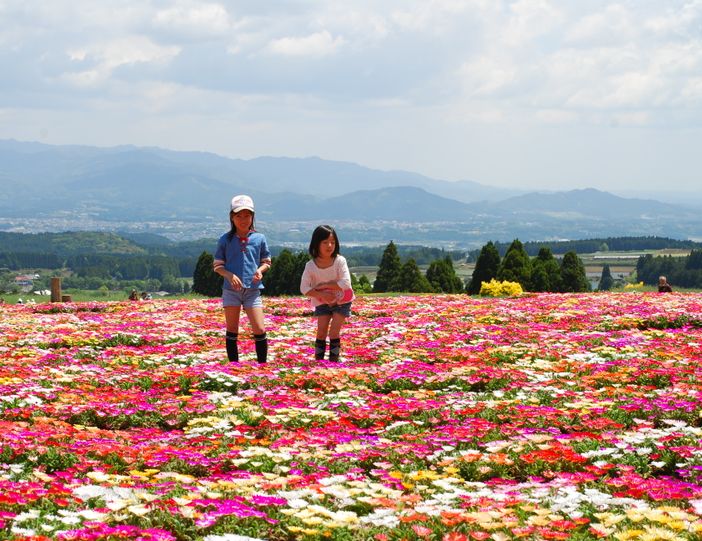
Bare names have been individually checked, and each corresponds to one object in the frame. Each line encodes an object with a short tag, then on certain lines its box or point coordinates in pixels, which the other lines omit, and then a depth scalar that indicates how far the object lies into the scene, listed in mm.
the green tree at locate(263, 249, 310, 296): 81188
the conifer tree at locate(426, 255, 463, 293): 86325
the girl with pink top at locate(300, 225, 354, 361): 14227
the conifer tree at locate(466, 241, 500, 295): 74812
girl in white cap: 13987
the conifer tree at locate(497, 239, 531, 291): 67438
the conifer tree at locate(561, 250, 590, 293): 78938
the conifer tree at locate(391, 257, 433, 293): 80438
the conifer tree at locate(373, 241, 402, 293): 83125
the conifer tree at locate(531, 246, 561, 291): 70188
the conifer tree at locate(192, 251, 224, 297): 80000
